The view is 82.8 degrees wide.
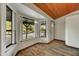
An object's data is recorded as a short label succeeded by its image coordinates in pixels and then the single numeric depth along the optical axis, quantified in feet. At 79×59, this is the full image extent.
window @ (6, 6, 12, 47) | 3.20
